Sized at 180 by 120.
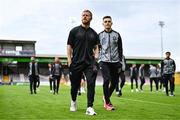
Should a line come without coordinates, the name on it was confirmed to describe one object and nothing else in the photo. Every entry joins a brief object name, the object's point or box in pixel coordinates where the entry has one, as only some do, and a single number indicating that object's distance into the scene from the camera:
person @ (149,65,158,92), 29.66
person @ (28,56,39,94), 21.52
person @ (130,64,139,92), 27.58
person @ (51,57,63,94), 21.56
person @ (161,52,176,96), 18.94
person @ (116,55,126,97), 17.86
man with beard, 8.81
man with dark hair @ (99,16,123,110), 9.87
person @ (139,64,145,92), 28.73
